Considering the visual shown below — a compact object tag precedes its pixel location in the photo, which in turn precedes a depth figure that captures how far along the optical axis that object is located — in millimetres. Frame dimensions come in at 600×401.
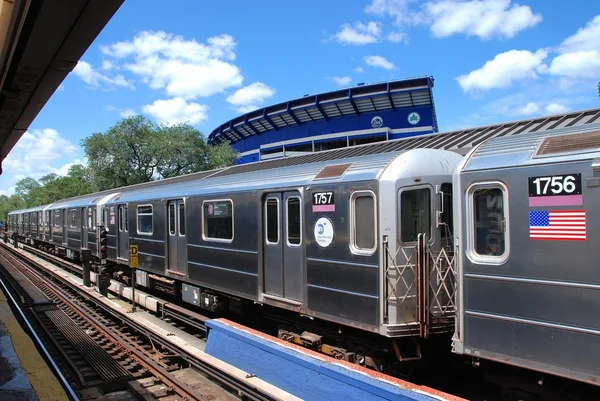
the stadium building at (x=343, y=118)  47688
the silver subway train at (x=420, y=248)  3975
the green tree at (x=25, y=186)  95725
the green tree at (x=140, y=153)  28953
